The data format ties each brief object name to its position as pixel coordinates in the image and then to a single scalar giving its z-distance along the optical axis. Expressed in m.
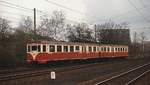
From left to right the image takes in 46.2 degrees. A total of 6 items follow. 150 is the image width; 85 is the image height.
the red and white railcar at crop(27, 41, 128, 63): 18.68
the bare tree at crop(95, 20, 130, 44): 46.63
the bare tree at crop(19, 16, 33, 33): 33.63
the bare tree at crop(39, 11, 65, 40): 31.13
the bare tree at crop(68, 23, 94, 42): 38.31
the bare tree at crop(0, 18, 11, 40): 26.83
